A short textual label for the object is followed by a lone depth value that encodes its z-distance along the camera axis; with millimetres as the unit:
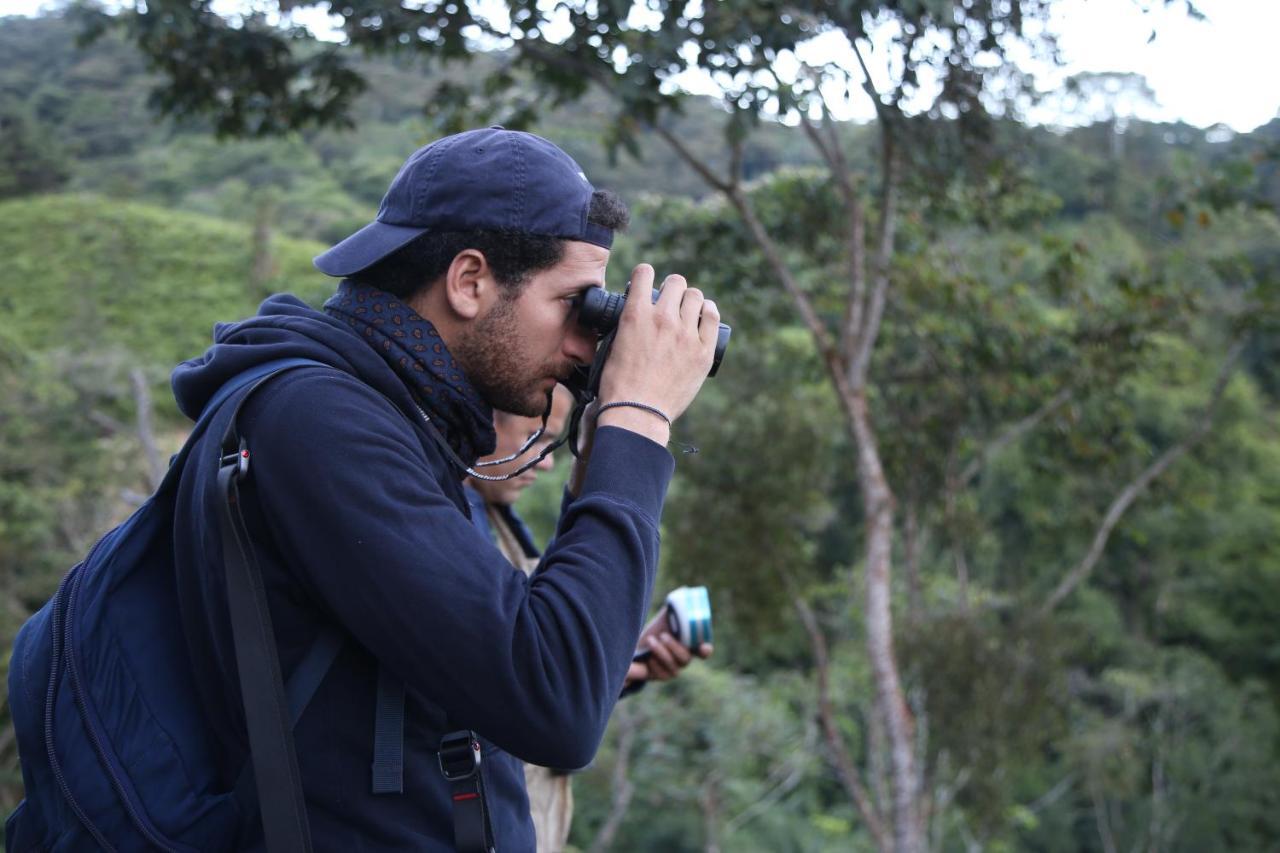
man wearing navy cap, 950
